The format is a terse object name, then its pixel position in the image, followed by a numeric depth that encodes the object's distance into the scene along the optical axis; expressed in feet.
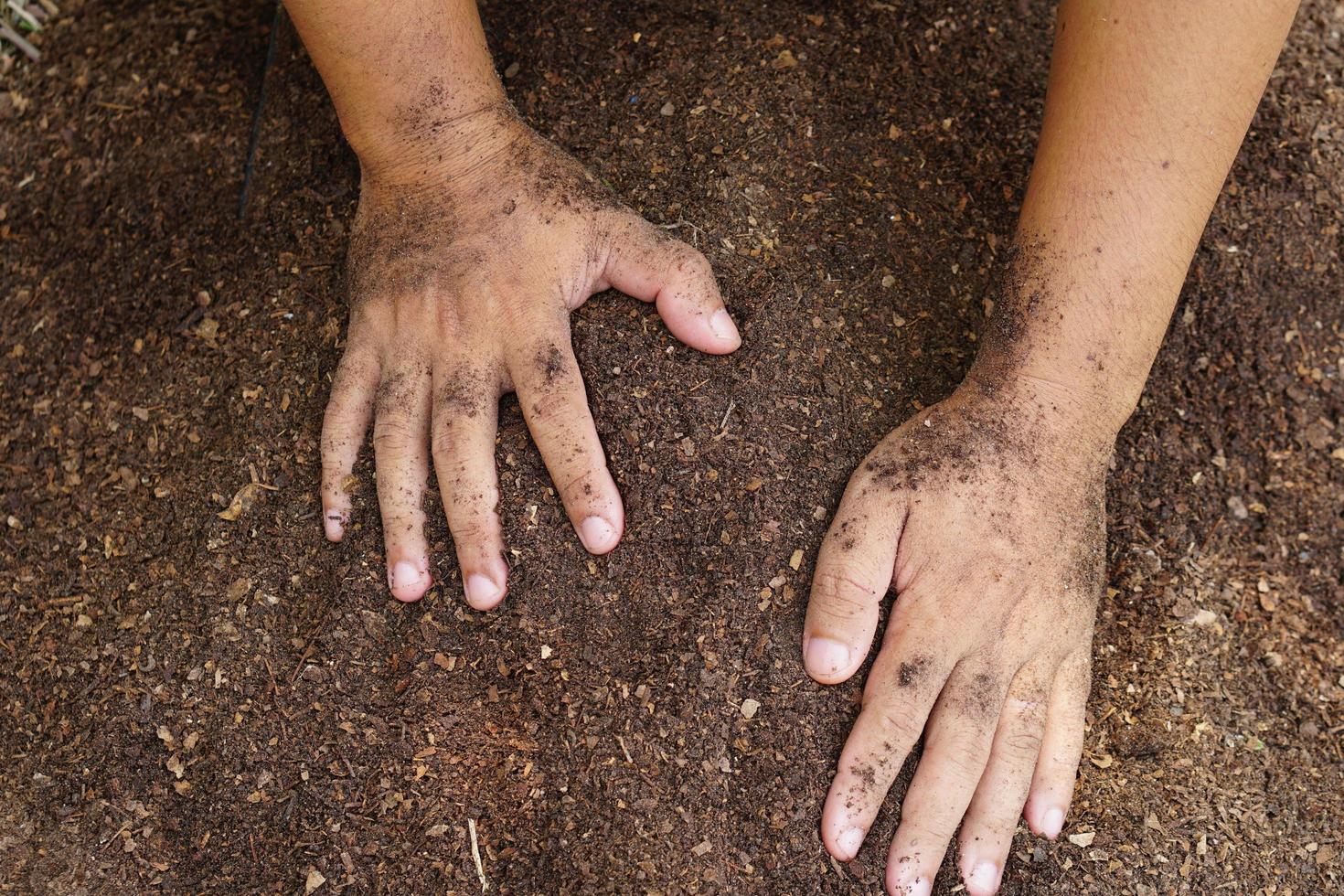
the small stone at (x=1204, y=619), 2.26
